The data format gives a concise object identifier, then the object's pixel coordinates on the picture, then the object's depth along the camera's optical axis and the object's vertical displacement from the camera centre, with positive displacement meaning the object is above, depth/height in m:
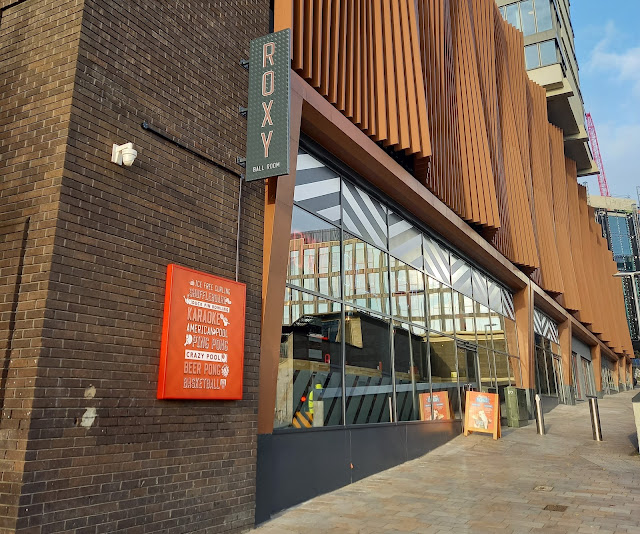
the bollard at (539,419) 15.37 -0.70
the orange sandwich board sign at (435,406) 12.87 -0.29
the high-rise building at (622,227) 106.06 +33.46
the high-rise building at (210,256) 4.96 +1.74
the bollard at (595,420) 14.39 -0.68
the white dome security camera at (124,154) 5.53 +2.43
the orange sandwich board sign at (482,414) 14.02 -0.50
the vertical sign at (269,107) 7.05 +3.80
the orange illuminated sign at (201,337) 5.84 +0.66
